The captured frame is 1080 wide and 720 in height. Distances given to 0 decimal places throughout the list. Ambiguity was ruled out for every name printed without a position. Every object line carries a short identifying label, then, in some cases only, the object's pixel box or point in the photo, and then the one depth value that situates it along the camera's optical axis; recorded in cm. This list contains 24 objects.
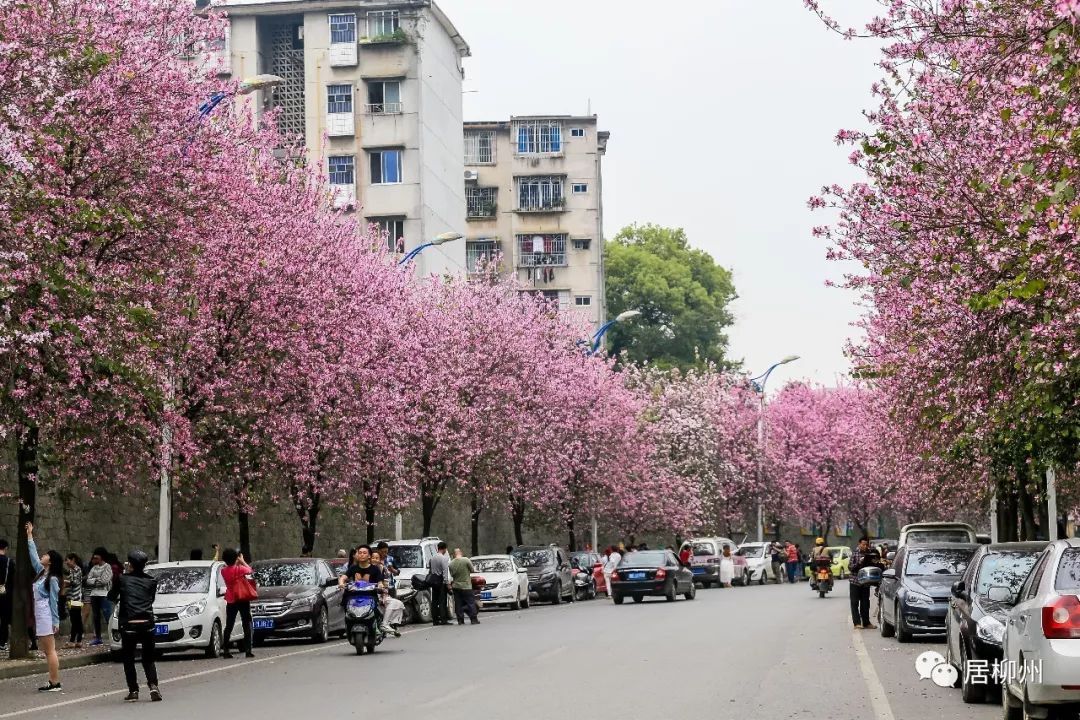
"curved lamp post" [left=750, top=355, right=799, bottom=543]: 8375
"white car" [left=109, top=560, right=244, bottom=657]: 2562
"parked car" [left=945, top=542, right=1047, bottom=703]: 1467
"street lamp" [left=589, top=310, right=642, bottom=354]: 6236
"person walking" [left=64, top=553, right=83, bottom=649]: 2833
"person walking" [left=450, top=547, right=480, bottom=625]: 3497
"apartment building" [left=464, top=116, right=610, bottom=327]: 9412
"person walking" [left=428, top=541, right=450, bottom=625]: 3588
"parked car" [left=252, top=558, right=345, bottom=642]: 2859
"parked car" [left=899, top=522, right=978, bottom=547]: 3648
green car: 7081
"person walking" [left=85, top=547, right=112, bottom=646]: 2802
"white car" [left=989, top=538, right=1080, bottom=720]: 1123
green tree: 10550
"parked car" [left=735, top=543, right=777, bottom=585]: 6762
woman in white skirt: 1997
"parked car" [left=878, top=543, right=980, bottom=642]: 2469
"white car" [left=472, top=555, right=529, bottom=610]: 4366
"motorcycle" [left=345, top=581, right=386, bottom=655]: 2556
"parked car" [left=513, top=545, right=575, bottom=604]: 4822
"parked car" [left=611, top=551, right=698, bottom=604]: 4584
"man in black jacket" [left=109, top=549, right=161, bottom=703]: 1834
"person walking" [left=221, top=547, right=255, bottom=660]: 2558
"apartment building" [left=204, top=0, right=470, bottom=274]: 6831
